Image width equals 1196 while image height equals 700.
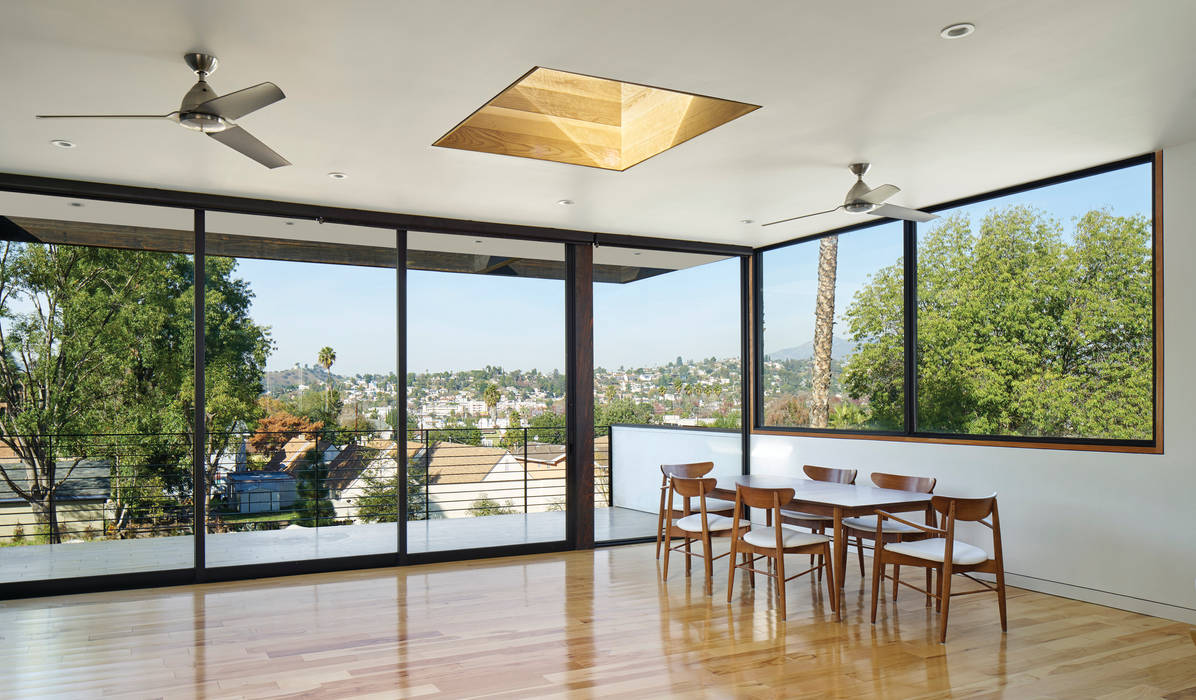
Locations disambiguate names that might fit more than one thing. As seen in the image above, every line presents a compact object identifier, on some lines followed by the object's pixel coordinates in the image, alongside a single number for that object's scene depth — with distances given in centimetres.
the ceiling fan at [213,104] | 317
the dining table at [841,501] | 481
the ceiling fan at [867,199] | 491
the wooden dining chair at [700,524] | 540
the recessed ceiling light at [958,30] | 311
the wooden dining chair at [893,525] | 525
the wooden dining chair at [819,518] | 565
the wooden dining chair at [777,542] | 480
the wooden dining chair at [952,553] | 436
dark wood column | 704
